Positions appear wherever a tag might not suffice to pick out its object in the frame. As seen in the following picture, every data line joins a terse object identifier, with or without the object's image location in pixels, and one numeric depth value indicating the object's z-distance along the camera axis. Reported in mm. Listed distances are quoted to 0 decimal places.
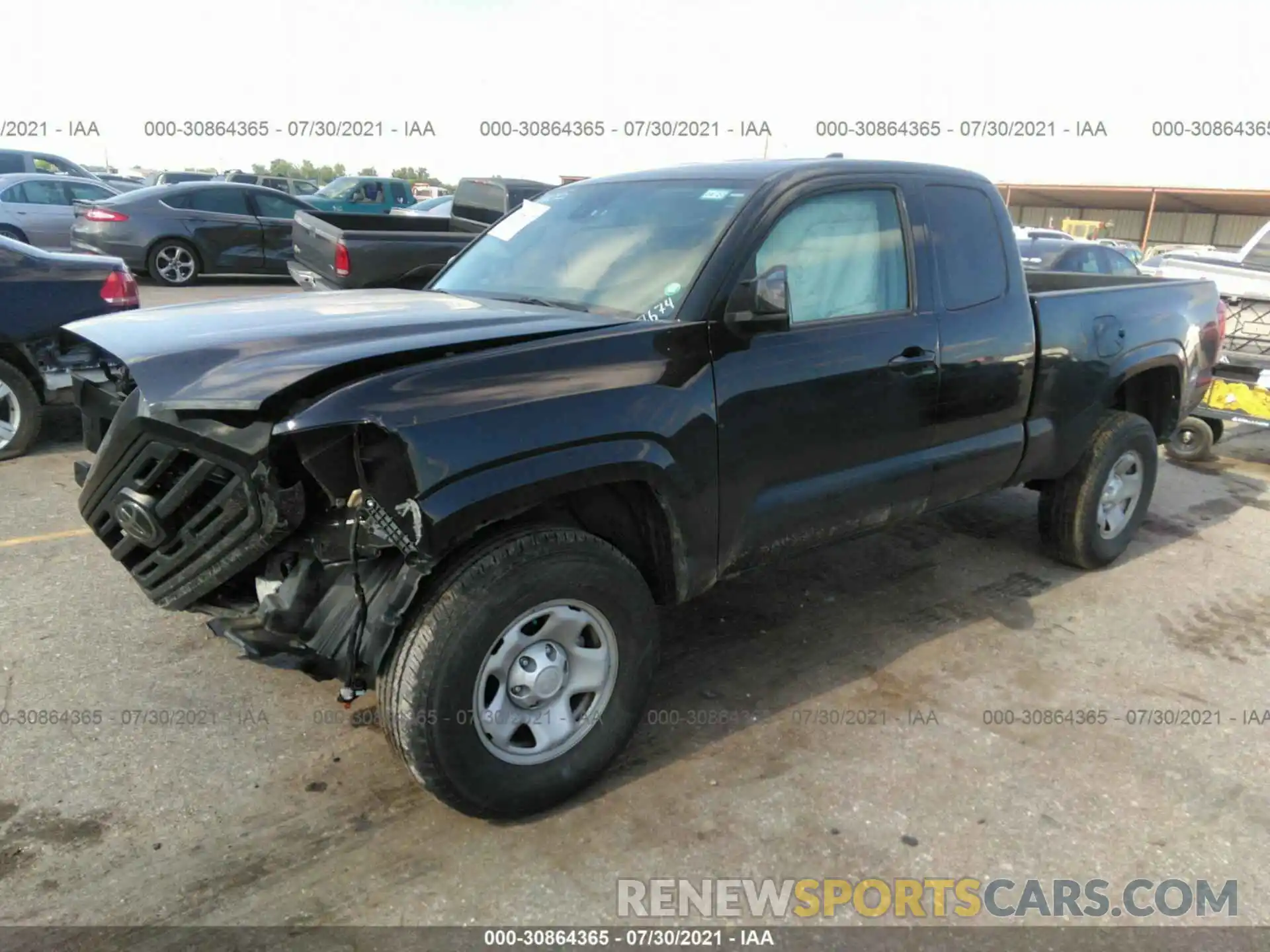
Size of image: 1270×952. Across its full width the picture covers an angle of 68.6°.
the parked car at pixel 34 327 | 5891
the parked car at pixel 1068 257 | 11727
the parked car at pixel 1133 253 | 21894
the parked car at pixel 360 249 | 8461
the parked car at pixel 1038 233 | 16031
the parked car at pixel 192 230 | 13500
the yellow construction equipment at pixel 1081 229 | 39000
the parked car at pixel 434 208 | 17781
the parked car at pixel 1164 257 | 8758
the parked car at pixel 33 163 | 17766
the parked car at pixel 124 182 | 25703
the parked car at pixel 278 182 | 25406
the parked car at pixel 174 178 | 24844
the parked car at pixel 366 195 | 20219
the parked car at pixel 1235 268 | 7496
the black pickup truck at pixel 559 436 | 2521
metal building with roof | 39375
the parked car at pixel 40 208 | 14961
